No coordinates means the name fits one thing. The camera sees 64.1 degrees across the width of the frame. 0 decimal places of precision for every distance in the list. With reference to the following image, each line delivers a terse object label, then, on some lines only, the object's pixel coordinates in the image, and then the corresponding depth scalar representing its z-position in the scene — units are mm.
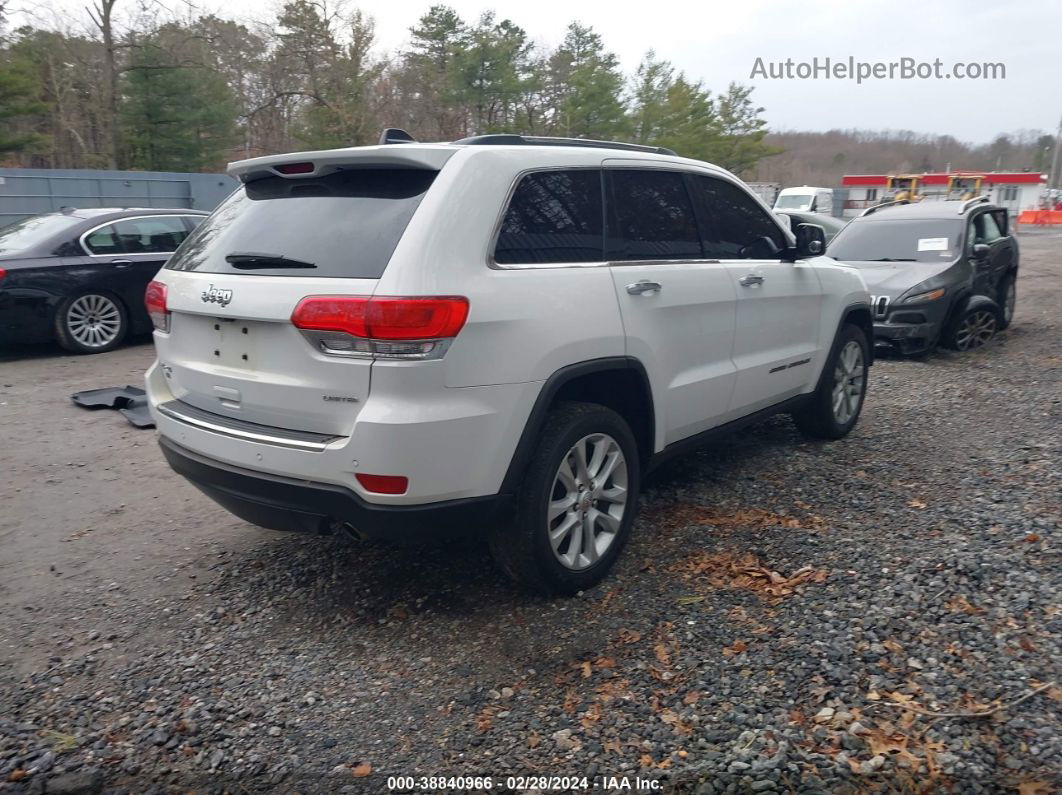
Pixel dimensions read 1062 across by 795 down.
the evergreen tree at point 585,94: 32906
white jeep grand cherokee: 3014
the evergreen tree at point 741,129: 45375
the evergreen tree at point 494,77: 31297
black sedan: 8352
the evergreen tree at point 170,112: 29828
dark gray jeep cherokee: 9078
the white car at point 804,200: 31781
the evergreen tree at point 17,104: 24906
